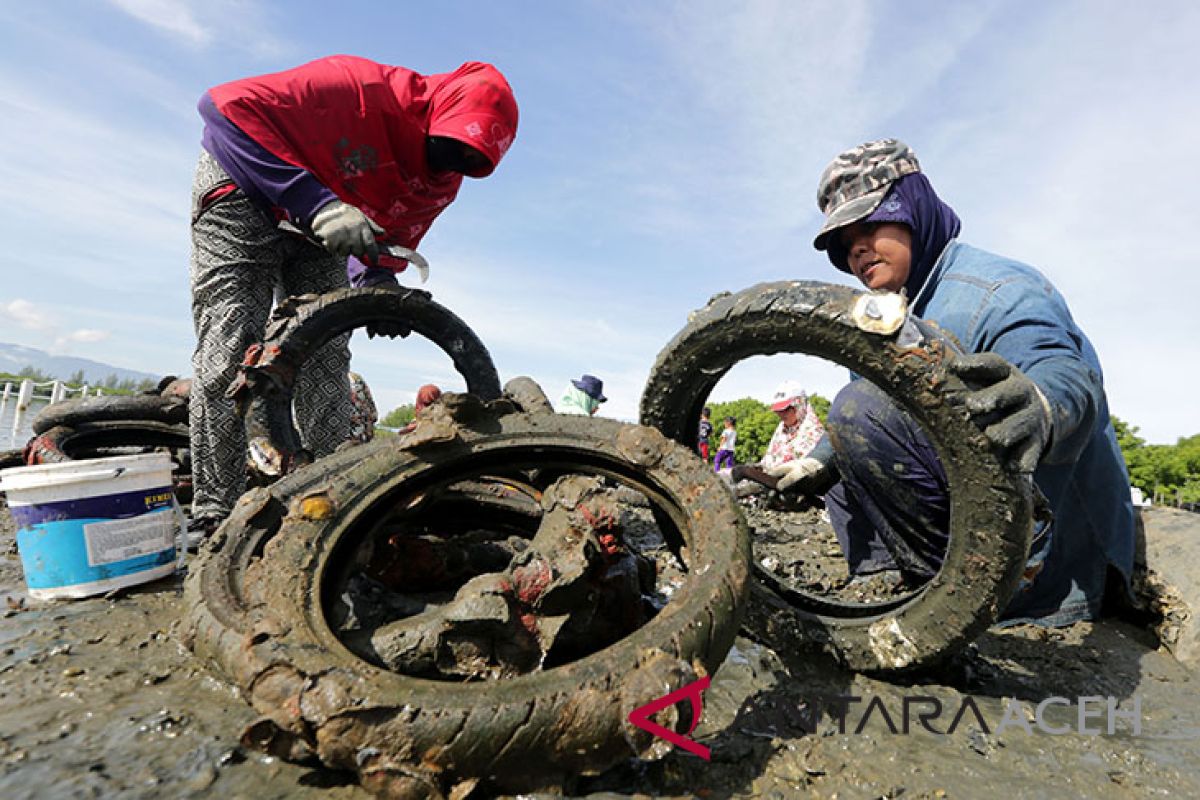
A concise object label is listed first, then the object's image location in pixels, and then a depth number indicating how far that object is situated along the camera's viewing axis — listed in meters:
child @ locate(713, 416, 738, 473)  13.34
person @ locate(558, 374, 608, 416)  8.52
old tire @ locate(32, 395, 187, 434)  4.46
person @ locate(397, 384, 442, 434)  5.28
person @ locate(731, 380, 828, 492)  7.45
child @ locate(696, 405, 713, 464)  11.09
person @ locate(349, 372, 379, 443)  6.86
